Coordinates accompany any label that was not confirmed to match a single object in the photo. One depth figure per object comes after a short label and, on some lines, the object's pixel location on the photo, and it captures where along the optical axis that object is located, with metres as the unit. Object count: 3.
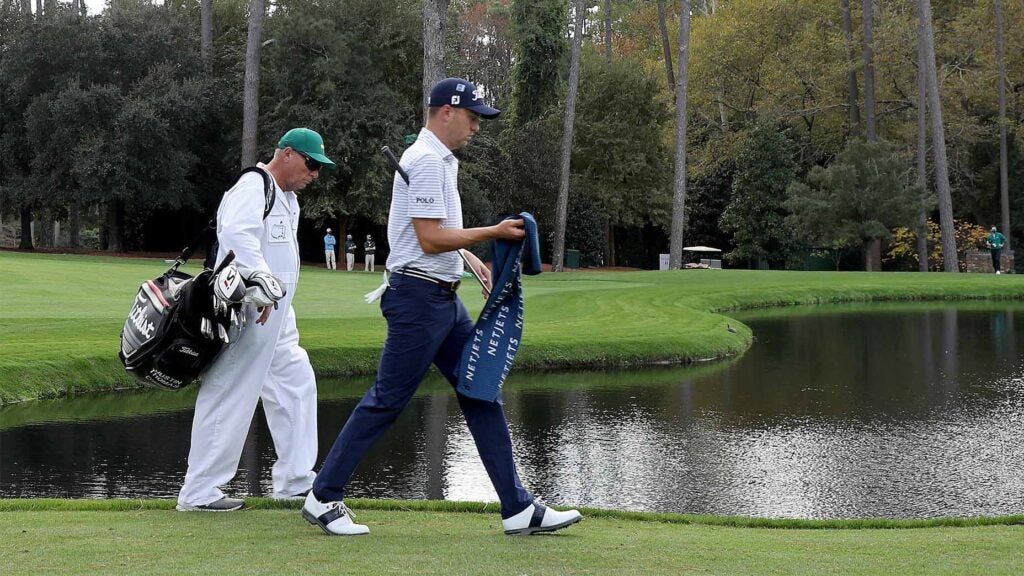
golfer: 11.46
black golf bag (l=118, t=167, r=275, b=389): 12.17
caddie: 12.50
